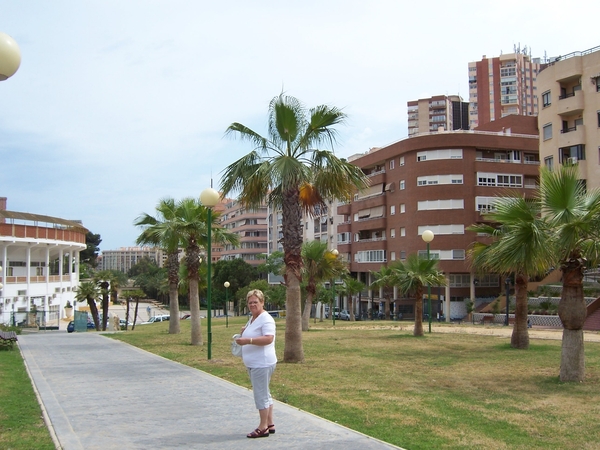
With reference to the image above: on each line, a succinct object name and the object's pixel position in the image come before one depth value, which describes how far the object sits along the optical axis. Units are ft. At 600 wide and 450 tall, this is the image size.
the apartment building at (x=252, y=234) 351.87
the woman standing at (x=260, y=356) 21.84
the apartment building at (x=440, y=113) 363.15
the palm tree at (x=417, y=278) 70.74
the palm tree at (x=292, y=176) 46.24
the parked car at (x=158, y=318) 220.76
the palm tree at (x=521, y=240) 35.65
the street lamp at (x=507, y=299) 101.30
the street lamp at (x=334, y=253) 89.15
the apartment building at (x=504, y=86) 377.09
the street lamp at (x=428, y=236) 71.91
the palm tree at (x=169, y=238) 70.03
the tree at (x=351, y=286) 175.01
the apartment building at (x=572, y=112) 131.75
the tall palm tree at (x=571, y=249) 34.86
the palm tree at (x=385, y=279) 77.16
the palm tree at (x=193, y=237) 64.28
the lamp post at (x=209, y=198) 49.60
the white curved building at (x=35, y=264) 145.89
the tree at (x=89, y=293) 135.62
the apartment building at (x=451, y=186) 168.25
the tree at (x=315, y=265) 88.43
